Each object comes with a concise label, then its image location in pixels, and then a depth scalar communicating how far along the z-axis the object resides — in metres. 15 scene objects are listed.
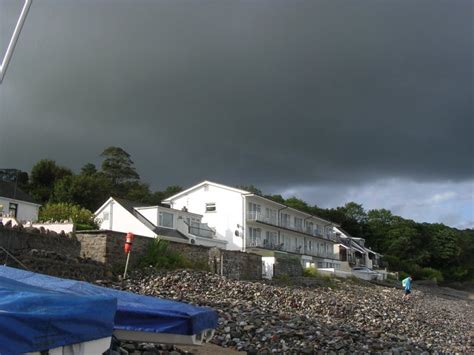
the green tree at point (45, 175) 67.56
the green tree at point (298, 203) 99.25
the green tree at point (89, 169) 80.72
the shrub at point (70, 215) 38.56
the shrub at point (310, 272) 40.56
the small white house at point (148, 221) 44.50
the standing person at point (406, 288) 37.94
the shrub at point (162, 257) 23.26
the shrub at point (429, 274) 91.38
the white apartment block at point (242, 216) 54.88
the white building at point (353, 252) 82.38
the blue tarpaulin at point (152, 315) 5.96
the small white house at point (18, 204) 47.28
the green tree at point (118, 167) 84.56
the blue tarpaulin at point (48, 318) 3.58
